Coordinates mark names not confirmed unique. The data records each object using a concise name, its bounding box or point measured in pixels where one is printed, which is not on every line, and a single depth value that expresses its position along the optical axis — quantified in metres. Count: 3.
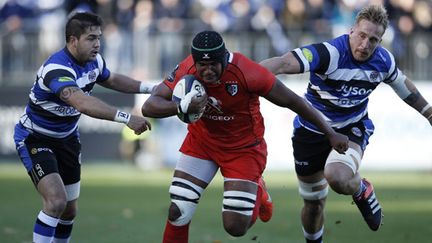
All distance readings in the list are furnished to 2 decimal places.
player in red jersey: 18.27
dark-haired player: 19.34
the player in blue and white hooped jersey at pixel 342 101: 20.84
